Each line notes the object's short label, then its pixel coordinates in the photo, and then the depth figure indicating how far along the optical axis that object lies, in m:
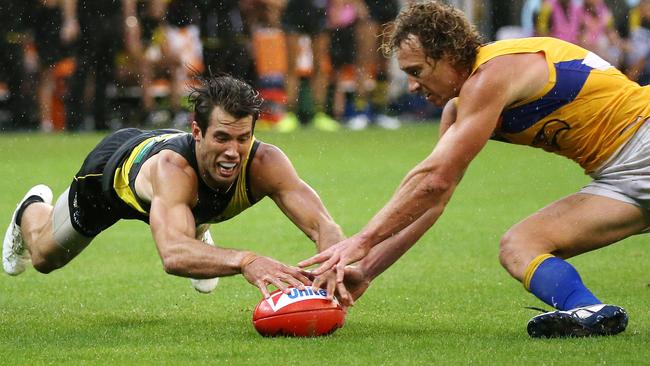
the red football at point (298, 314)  12.53
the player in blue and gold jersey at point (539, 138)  12.16
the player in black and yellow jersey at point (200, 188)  12.62
